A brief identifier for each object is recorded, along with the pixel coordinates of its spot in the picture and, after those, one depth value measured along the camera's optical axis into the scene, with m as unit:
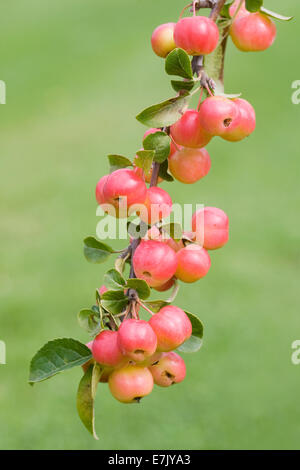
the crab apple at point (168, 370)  1.38
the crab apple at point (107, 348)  1.34
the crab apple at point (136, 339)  1.32
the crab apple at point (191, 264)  1.37
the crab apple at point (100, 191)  1.38
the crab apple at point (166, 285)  1.40
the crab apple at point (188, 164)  1.37
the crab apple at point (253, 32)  1.36
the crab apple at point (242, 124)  1.36
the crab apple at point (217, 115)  1.33
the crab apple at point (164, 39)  1.39
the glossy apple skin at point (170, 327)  1.34
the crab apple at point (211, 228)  1.39
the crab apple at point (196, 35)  1.33
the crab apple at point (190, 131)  1.35
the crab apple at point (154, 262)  1.33
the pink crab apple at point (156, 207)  1.34
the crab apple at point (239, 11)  1.37
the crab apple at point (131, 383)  1.35
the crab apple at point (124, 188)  1.33
